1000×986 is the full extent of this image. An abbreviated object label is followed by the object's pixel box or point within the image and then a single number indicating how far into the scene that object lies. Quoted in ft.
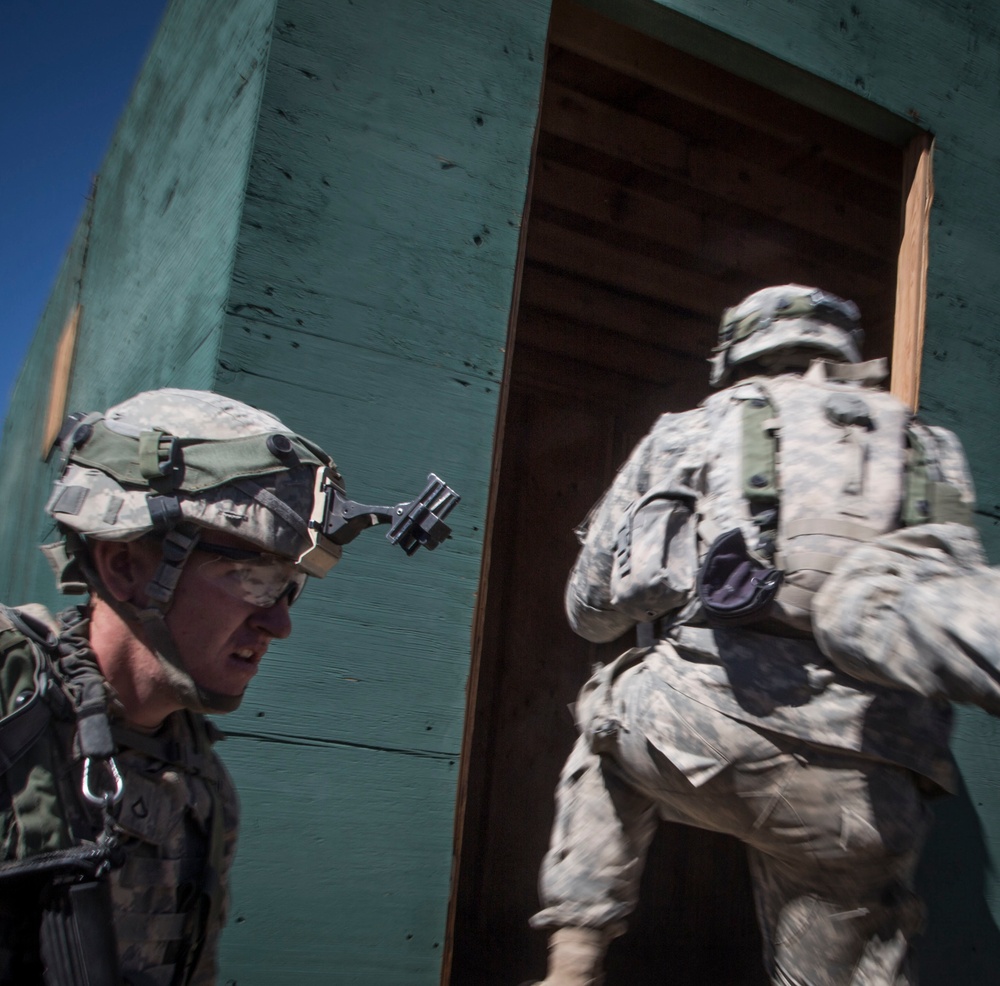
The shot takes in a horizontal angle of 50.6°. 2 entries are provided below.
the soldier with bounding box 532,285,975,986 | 7.29
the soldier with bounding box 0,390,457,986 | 4.70
